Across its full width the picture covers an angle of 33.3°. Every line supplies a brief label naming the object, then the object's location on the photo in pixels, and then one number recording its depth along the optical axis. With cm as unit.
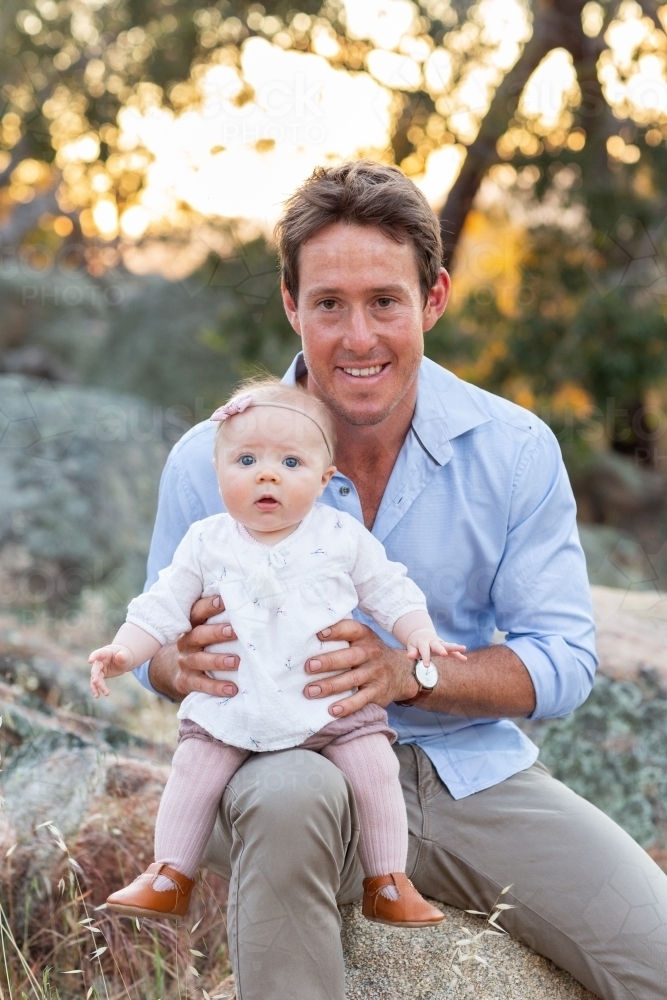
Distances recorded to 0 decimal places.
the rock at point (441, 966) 212
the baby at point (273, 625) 197
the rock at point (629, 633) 323
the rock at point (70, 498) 543
